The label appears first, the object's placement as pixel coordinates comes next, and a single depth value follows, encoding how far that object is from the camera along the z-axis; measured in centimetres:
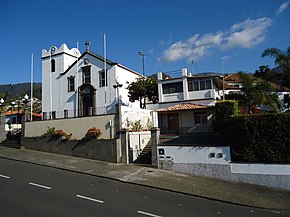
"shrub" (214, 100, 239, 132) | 1331
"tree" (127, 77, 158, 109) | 2572
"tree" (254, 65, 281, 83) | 3354
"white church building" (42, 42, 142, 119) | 2584
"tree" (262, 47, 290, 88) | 2219
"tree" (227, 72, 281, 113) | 1950
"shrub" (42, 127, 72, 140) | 1776
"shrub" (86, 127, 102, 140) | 1655
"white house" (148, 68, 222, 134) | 2302
